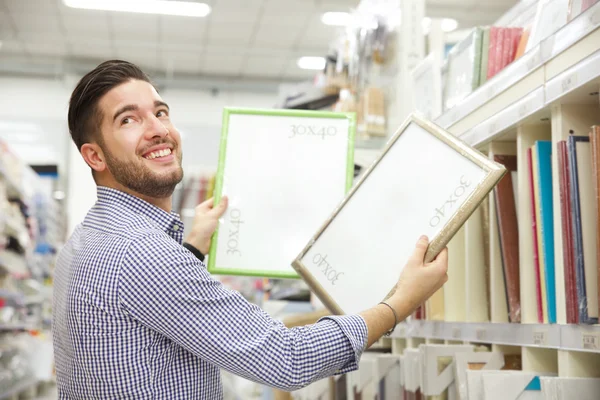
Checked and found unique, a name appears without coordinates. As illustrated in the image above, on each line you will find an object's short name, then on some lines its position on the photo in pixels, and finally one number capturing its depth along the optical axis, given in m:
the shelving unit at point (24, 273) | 6.20
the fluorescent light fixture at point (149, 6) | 8.02
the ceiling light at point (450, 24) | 8.78
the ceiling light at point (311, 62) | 9.97
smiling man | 1.39
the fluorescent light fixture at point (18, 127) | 10.74
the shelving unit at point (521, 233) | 1.42
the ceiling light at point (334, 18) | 8.34
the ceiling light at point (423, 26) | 3.07
